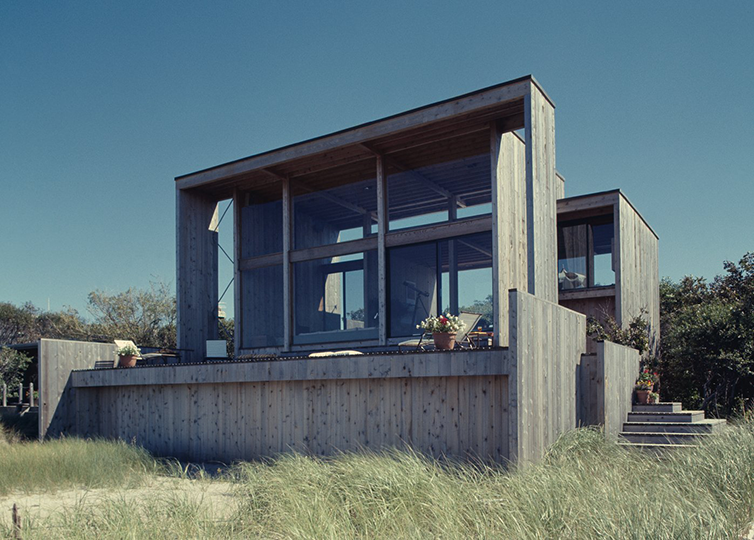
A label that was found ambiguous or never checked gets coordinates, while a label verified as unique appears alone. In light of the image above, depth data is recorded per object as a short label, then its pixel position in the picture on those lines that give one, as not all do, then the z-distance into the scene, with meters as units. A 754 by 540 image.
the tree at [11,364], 19.41
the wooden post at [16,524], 4.19
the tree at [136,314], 26.64
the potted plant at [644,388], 10.32
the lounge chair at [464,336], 9.36
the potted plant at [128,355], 11.45
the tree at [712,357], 11.35
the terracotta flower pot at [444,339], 8.51
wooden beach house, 7.47
